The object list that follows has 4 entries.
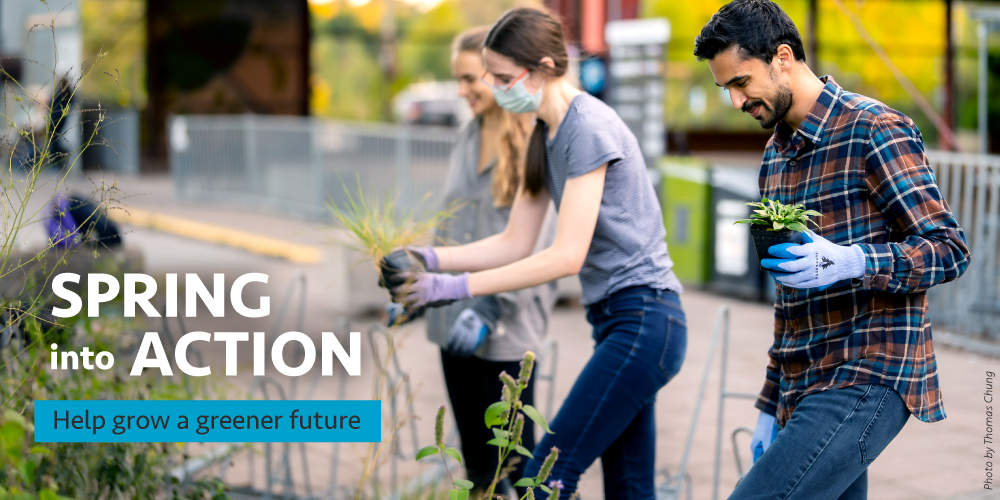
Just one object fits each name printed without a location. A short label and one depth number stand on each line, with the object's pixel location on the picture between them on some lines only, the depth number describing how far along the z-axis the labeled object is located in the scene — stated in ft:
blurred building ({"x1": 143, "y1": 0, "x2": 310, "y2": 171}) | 67.05
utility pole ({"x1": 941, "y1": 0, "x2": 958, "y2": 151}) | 85.09
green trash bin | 29.58
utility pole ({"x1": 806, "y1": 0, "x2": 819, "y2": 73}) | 83.41
